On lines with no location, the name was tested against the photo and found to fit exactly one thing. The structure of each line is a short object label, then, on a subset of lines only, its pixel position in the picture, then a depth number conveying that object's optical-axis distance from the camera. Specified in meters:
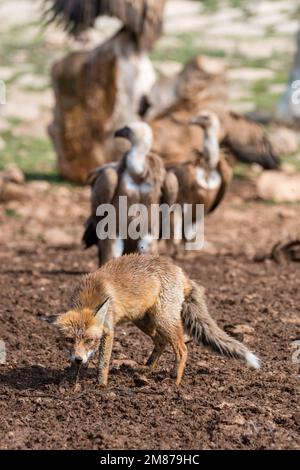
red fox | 10.74
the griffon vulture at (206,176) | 19.84
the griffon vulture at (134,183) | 17.28
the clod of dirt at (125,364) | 12.04
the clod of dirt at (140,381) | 11.28
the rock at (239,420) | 10.06
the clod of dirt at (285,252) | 19.37
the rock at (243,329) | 13.47
